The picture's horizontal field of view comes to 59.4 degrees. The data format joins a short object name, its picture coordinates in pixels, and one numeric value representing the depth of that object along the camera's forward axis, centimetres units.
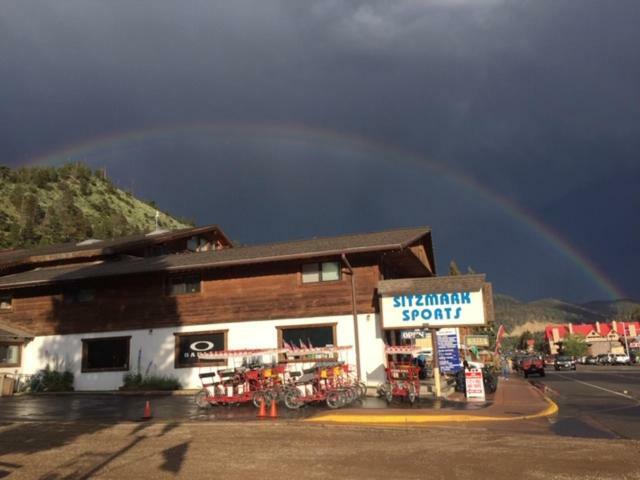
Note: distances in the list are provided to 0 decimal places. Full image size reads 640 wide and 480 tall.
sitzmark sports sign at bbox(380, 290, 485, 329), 2160
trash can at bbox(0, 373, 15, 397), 2603
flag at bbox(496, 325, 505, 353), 4744
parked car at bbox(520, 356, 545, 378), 4300
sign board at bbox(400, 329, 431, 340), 2453
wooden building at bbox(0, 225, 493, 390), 2355
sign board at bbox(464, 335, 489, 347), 4208
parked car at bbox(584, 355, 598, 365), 9149
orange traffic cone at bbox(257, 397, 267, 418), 1633
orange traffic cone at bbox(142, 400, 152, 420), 1665
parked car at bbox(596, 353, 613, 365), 8396
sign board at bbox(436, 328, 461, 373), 2458
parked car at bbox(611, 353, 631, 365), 8181
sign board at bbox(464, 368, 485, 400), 1955
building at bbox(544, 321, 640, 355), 13650
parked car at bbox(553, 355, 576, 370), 6488
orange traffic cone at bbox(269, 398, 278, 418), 1624
